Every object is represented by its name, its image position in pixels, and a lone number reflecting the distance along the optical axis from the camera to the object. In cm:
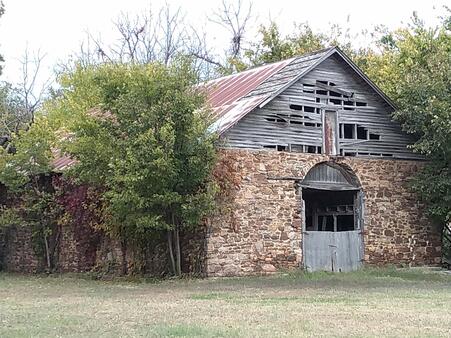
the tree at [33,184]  2683
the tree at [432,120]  2464
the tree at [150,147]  2105
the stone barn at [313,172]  2328
